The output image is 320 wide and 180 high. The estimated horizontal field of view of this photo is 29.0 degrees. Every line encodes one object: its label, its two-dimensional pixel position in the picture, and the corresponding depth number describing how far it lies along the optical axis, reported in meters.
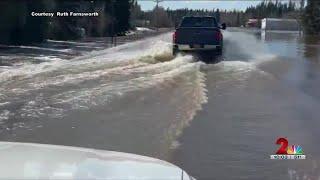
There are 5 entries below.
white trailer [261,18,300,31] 93.50
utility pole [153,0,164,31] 88.09
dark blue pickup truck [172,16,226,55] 24.77
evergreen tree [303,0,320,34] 70.62
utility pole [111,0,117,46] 52.37
